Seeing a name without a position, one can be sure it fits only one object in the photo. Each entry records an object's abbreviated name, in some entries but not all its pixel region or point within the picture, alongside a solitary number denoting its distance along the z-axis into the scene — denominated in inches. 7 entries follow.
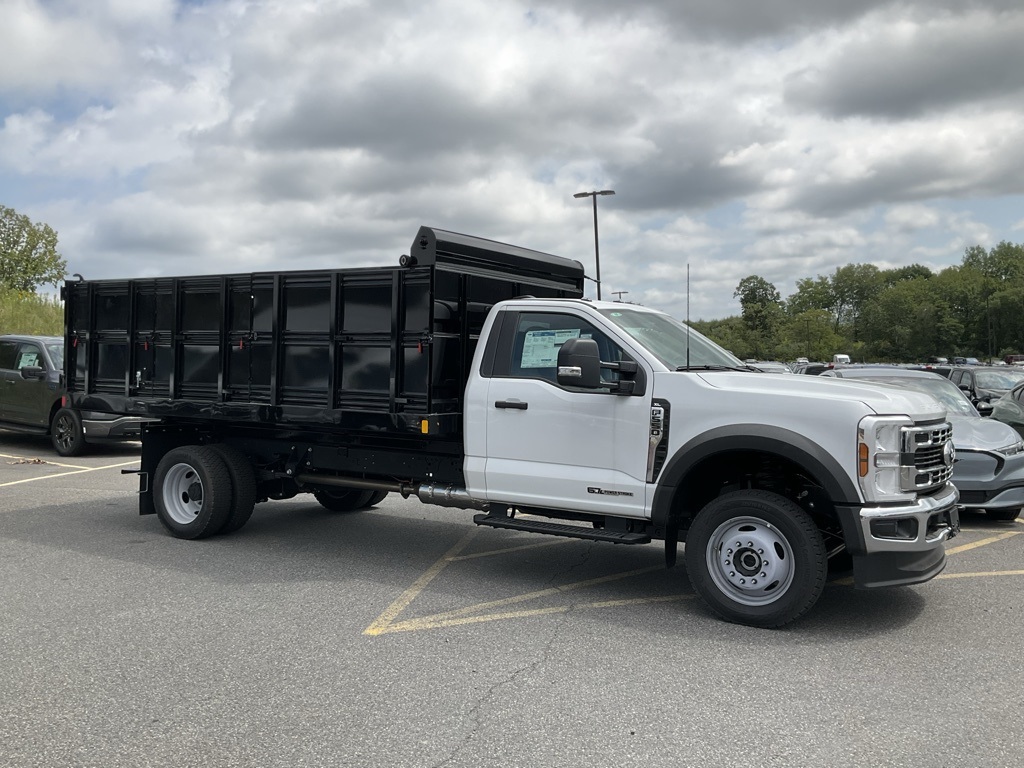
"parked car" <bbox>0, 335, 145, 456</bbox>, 562.3
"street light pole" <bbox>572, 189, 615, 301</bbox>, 1336.1
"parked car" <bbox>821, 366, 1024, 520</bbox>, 346.0
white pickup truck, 214.4
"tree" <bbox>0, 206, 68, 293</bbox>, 2898.6
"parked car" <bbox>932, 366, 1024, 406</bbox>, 654.5
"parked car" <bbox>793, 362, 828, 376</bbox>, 838.0
